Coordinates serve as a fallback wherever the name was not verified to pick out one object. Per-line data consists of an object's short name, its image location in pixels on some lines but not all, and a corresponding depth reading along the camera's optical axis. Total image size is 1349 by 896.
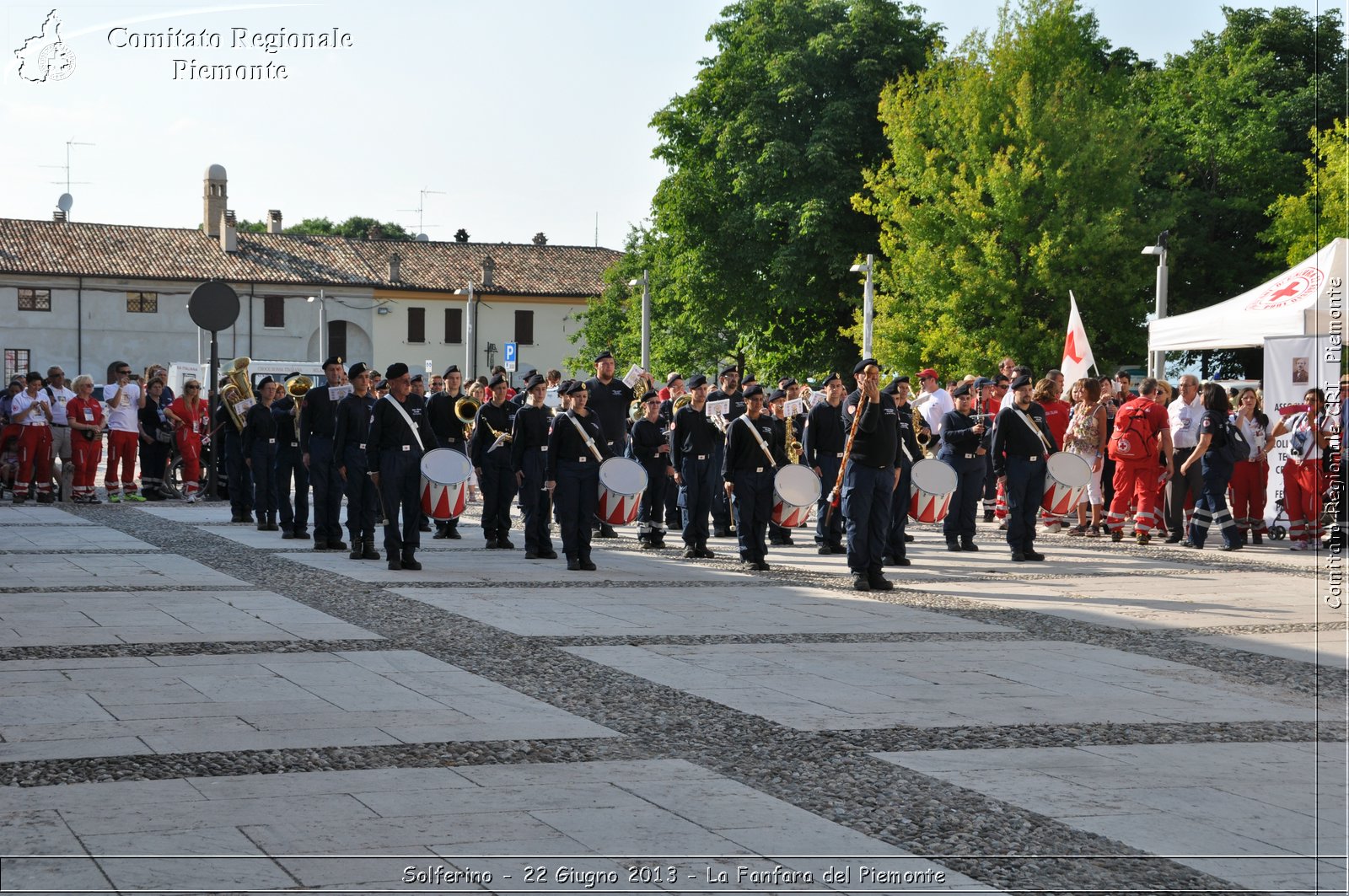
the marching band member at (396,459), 13.74
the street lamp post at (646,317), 47.62
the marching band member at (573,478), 14.37
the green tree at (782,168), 41.53
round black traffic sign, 21.12
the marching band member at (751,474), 14.53
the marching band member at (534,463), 15.55
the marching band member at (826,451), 15.84
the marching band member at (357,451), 14.59
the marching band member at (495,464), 16.48
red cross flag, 22.52
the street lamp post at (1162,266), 29.80
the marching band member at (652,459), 17.33
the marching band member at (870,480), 12.91
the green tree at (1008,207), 36.88
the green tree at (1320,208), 27.59
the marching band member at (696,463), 15.88
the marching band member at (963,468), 16.89
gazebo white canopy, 17.30
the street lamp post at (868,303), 37.19
